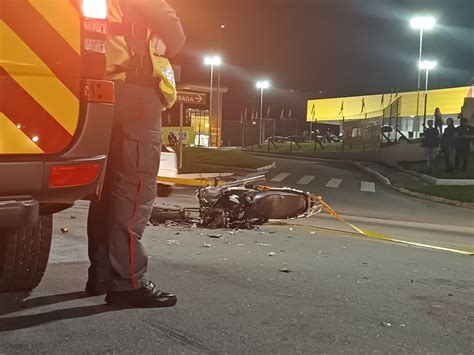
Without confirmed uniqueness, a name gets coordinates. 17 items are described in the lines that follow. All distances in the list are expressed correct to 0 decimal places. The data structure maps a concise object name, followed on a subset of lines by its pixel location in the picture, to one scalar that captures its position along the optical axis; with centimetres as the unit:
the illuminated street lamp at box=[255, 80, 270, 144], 6531
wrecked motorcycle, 694
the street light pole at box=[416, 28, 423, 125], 3599
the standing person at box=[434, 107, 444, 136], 2016
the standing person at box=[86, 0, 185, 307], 319
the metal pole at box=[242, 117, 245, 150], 4692
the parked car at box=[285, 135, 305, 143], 4485
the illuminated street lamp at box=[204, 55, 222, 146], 4567
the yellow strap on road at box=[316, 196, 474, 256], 677
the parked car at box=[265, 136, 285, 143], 5016
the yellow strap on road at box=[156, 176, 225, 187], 1228
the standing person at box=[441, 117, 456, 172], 1831
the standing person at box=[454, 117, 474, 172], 1774
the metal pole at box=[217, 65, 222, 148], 5143
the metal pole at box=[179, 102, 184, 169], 1877
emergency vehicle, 259
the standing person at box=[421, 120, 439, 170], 1984
